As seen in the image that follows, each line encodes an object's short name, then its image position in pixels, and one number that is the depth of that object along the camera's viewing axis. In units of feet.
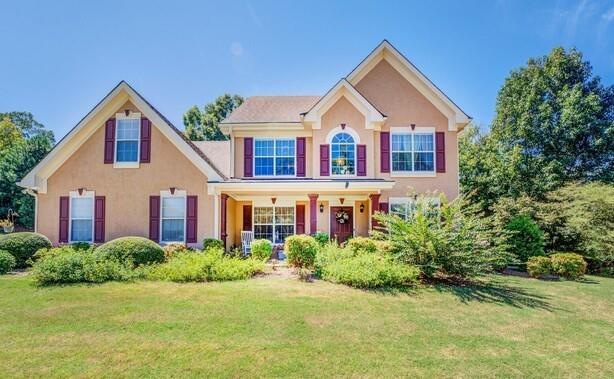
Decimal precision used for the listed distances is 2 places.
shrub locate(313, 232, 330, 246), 46.11
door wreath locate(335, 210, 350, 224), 53.21
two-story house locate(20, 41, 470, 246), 47.21
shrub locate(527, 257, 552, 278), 38.78
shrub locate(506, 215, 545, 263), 44.52
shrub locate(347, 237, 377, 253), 38.91
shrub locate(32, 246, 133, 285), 30.94
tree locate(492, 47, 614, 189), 63.77
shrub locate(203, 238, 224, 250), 43.73
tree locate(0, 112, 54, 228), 90.94
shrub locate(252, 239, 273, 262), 41.52
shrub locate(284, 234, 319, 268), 37.45
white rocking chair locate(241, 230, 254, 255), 49.62
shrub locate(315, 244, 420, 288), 30.25
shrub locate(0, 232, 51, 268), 39.60
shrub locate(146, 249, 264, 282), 32.39
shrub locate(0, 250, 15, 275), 36.42
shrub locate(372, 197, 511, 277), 32.91
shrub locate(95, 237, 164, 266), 36.17
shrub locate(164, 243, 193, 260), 41.47
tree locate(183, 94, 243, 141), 119.65
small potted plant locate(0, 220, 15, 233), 72.64
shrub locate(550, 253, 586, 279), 39.22
